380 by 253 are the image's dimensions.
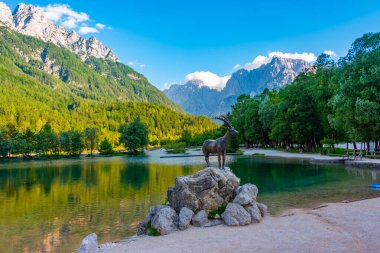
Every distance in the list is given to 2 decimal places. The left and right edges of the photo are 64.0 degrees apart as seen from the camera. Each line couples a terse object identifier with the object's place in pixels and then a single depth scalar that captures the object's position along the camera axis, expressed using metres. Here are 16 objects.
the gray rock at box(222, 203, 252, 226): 12.60
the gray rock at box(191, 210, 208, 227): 12.85
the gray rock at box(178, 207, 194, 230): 12.58
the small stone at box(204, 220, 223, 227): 12.81
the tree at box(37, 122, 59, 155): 101.06
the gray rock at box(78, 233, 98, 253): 9.66
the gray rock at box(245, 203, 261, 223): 12.99
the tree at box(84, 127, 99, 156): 119.25
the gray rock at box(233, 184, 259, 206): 13.59
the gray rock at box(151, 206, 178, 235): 12.25
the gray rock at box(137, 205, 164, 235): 13.11
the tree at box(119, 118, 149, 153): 107.69
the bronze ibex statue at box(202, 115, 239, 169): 17.64
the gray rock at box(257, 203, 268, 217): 14.24
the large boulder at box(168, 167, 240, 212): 13.73
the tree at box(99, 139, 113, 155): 112.62
